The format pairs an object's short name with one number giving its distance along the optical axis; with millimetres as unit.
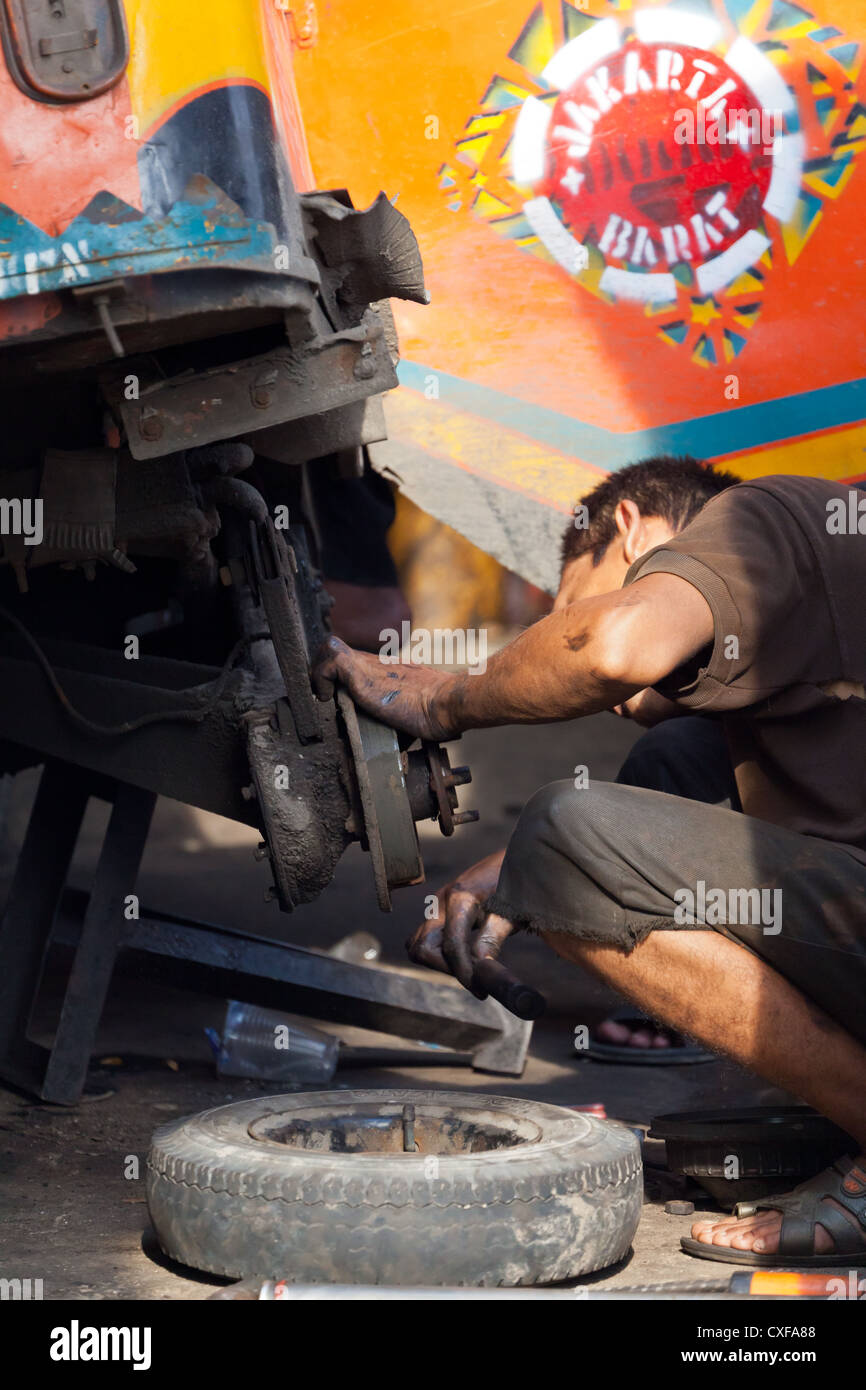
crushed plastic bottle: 2965
